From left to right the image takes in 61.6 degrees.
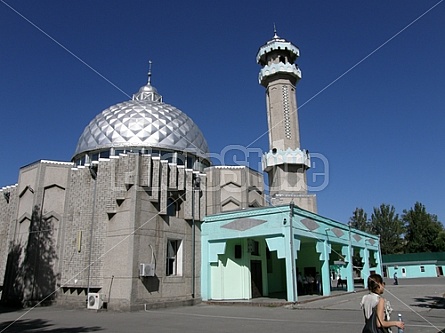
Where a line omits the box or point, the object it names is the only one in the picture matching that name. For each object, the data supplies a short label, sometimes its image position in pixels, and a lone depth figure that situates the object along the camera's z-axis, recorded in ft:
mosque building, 51.96
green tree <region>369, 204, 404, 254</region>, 192.62
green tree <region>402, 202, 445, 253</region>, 182.19
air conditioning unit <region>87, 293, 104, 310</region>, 48.65
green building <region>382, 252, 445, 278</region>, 155.84
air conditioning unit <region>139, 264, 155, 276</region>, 49.42
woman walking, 14.55
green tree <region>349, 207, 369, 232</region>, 202.89
